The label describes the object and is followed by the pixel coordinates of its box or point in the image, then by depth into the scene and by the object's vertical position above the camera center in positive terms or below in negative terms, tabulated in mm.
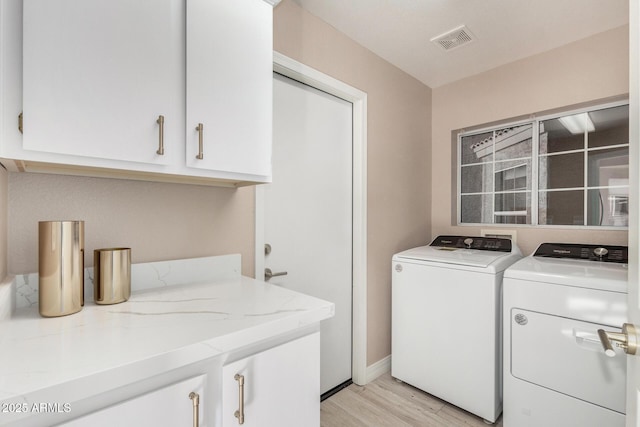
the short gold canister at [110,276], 1015 -217
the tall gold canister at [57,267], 878 -162
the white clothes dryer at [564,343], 1389 -658
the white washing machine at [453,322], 1774 -702
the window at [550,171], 2053 +333
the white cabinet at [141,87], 795 +399
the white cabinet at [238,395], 658 -468
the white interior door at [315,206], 1776 +44
